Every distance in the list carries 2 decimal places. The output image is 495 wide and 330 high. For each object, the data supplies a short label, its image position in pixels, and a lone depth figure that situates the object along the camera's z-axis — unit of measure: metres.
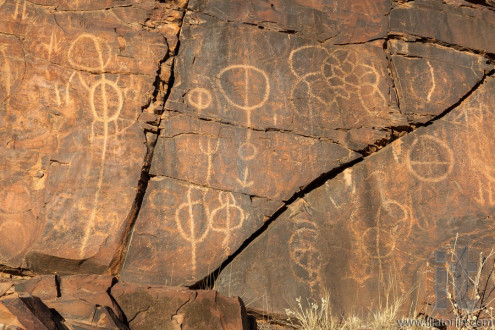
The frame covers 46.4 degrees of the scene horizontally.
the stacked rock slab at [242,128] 4.30
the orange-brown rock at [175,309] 3.22
